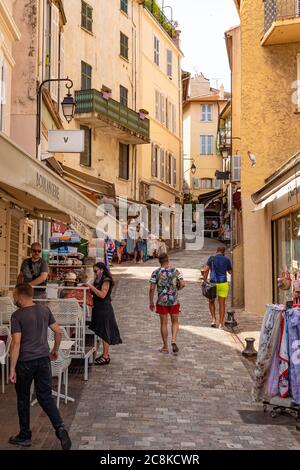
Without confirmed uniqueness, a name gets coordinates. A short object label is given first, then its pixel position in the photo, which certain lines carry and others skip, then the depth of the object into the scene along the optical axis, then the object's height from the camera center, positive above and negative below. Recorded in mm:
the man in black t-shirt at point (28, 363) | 5383 -879
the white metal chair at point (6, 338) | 7379 -912
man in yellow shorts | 12336 -68
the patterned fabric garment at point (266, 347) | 6832 -916
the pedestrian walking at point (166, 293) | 10008 -417
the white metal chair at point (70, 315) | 8289 -658
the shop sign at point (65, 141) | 12695 +2792
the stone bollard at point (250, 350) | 9798 -1363
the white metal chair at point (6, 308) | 8644 -581
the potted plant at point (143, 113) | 29288 +7946
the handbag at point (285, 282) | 7566 -174
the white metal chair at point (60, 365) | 6633 -1100
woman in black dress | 8898 -636
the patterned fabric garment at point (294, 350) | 6527 -912
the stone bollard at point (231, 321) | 12664 -1130
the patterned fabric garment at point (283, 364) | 6688 -1090
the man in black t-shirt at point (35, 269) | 9898 -1
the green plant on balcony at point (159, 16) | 32934 +14921
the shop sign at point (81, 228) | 9296 +685
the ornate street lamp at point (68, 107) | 13266 +3682
